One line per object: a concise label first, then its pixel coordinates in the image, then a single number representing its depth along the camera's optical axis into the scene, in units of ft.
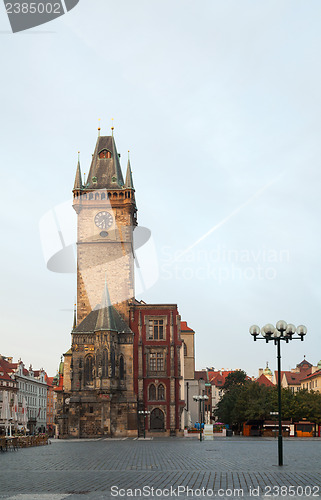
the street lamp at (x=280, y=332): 95.31
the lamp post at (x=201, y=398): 221.44
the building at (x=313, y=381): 430.49
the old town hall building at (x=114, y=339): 234.38
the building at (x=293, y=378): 502.38
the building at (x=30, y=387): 410.10
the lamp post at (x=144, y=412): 233.96
